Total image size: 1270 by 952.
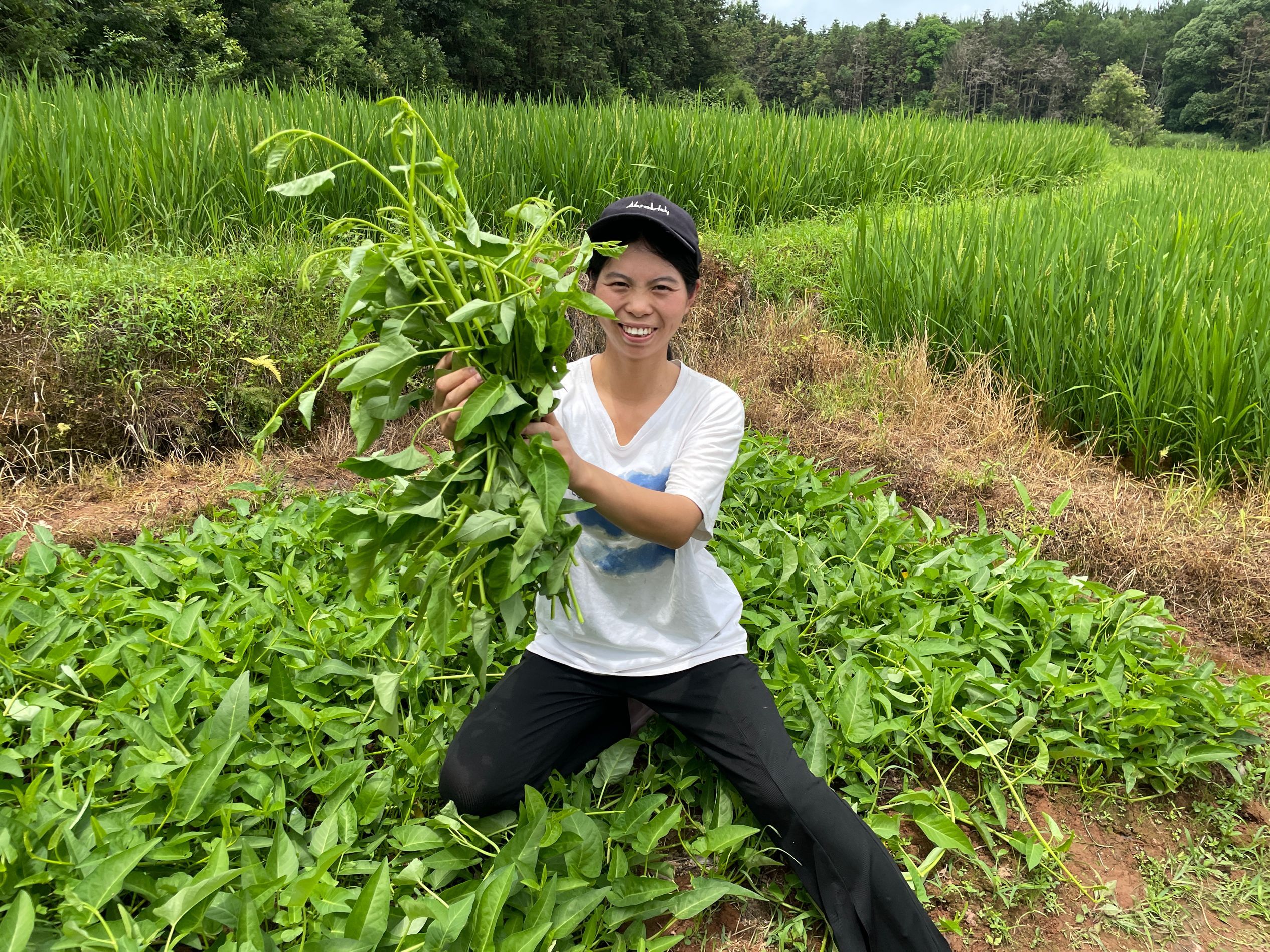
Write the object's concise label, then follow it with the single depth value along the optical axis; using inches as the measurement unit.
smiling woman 60.4
